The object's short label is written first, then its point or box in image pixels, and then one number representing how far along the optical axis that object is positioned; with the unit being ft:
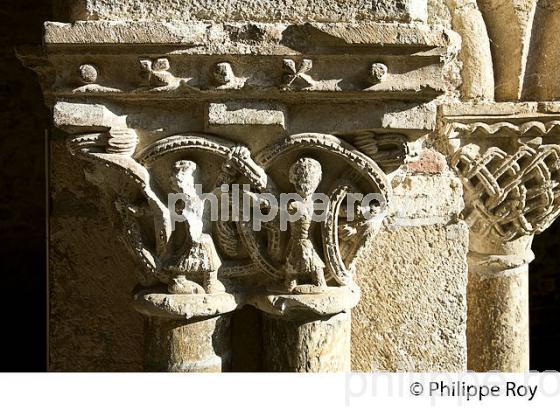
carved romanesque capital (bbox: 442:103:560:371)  10.02
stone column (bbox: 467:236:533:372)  10.58
